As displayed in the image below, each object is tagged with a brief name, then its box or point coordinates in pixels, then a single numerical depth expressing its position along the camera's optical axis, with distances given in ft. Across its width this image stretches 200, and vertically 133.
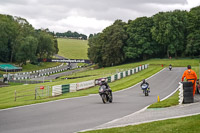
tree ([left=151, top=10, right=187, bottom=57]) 306.76
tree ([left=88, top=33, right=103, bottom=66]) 331.57
